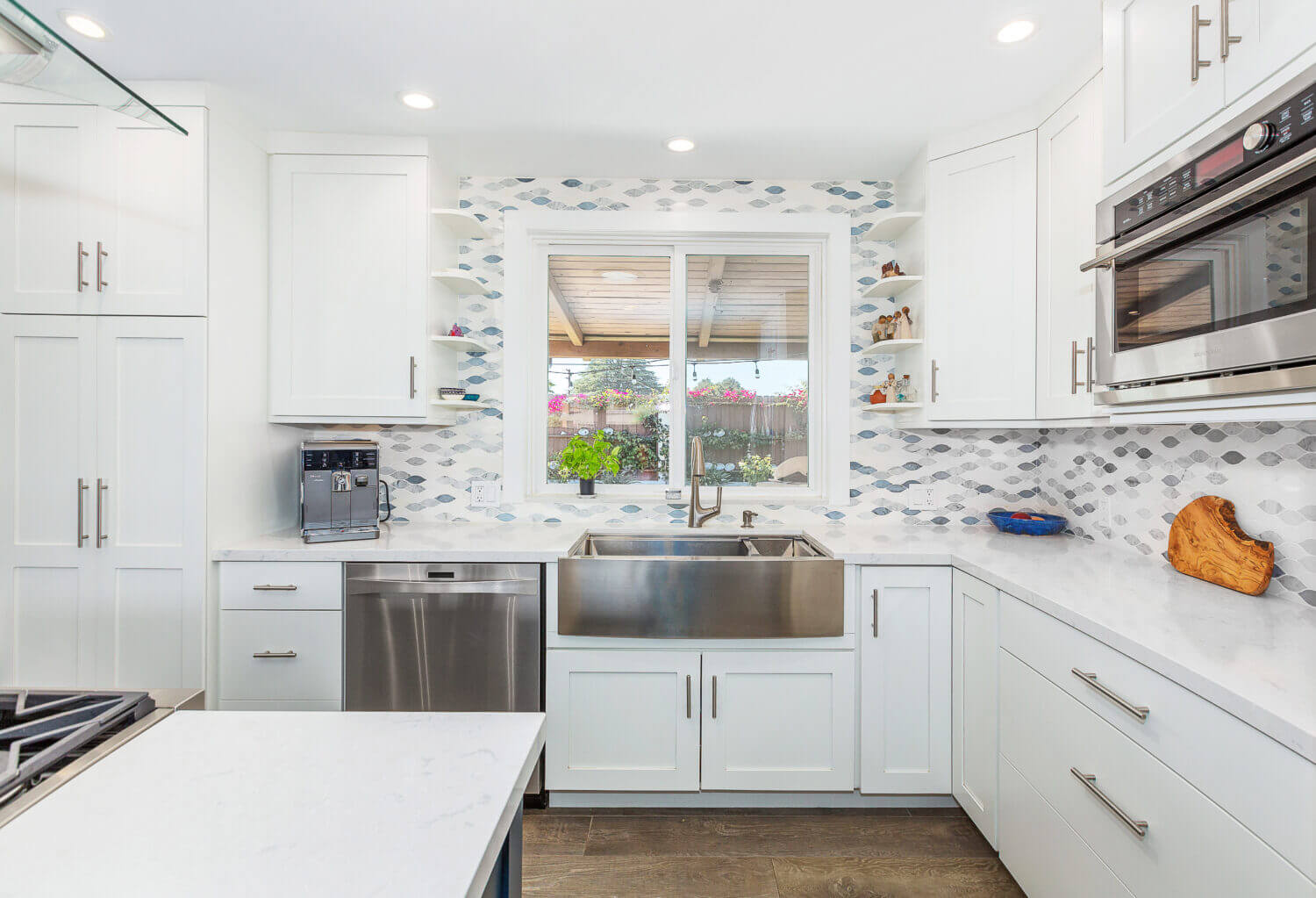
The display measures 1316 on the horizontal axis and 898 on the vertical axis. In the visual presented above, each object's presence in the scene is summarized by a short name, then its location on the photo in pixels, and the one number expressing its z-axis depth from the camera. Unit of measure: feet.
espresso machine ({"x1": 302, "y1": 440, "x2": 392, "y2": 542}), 7.41
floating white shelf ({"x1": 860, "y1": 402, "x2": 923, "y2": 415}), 8.20
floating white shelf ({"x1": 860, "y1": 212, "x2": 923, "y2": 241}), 8.10
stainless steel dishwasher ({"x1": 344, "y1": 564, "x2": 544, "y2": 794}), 6.84
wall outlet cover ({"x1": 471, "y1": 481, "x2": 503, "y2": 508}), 9.02
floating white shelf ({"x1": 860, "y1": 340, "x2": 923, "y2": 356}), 8.05
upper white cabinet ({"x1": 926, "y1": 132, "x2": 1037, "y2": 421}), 7.10
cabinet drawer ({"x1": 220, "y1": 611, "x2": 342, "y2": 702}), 6.87
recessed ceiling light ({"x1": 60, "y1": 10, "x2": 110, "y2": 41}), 5.68
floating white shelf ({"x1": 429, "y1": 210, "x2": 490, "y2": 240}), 8.14
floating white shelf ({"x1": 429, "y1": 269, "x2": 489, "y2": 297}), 8.07
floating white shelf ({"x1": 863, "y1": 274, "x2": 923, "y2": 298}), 8.00
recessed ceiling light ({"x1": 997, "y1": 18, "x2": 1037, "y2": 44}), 5.73
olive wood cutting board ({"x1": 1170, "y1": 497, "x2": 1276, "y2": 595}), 5.14
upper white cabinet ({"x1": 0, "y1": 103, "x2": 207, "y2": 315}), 6.53
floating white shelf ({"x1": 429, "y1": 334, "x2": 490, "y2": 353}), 8.01
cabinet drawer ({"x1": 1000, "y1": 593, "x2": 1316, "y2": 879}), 2.89
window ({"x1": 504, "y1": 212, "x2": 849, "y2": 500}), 9.31
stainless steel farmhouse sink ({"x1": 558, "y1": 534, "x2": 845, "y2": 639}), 6.68
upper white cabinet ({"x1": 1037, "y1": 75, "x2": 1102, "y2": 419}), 6.16
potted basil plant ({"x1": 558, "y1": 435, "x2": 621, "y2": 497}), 8.87
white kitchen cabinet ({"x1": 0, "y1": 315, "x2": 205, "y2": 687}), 6.56
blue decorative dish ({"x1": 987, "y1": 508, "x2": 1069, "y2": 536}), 7.91
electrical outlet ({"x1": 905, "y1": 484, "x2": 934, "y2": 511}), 8.95
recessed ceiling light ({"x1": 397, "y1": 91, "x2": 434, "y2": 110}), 6.95
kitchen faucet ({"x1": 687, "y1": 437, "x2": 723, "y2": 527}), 8.40
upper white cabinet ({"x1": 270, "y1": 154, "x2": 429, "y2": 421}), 7.78
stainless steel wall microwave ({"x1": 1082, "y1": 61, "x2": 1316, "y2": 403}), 3.44
